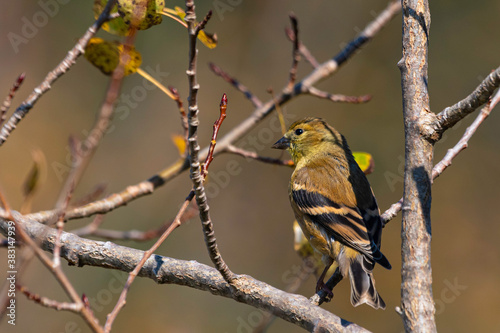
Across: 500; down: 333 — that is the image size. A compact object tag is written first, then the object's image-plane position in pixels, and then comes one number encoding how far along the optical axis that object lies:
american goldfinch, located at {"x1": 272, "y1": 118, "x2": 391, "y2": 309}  7.28
